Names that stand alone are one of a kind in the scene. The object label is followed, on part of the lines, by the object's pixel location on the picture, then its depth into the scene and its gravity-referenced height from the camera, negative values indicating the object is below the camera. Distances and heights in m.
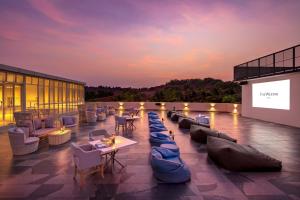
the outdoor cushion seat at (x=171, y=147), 4.64 -1.35
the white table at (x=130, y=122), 9.69 -1.50
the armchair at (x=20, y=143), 5.64 -1.49
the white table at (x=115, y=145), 4.01 -1.19
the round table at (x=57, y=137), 6.88 -1.60
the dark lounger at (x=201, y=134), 6.82 -1.42
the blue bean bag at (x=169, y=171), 3.75 -1.60
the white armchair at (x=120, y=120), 9.33 -1.19
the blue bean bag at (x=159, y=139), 5.81 -1.42
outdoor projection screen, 11.43 +0.32
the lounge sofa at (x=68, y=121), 9.03 -1.23
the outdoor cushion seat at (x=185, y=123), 10.20 -1.46
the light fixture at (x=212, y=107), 21.58 -1.06
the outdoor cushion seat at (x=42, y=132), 7.12 -1.46
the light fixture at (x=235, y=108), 19.02 -1.10
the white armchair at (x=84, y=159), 3.62 -1.32
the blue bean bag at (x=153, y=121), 8.67 -1.17
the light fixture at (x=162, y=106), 23.97 -1.04
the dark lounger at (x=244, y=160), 4.33 -1.57
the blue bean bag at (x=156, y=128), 7.33 -1.29
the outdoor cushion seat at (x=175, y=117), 13.33 -1.44
